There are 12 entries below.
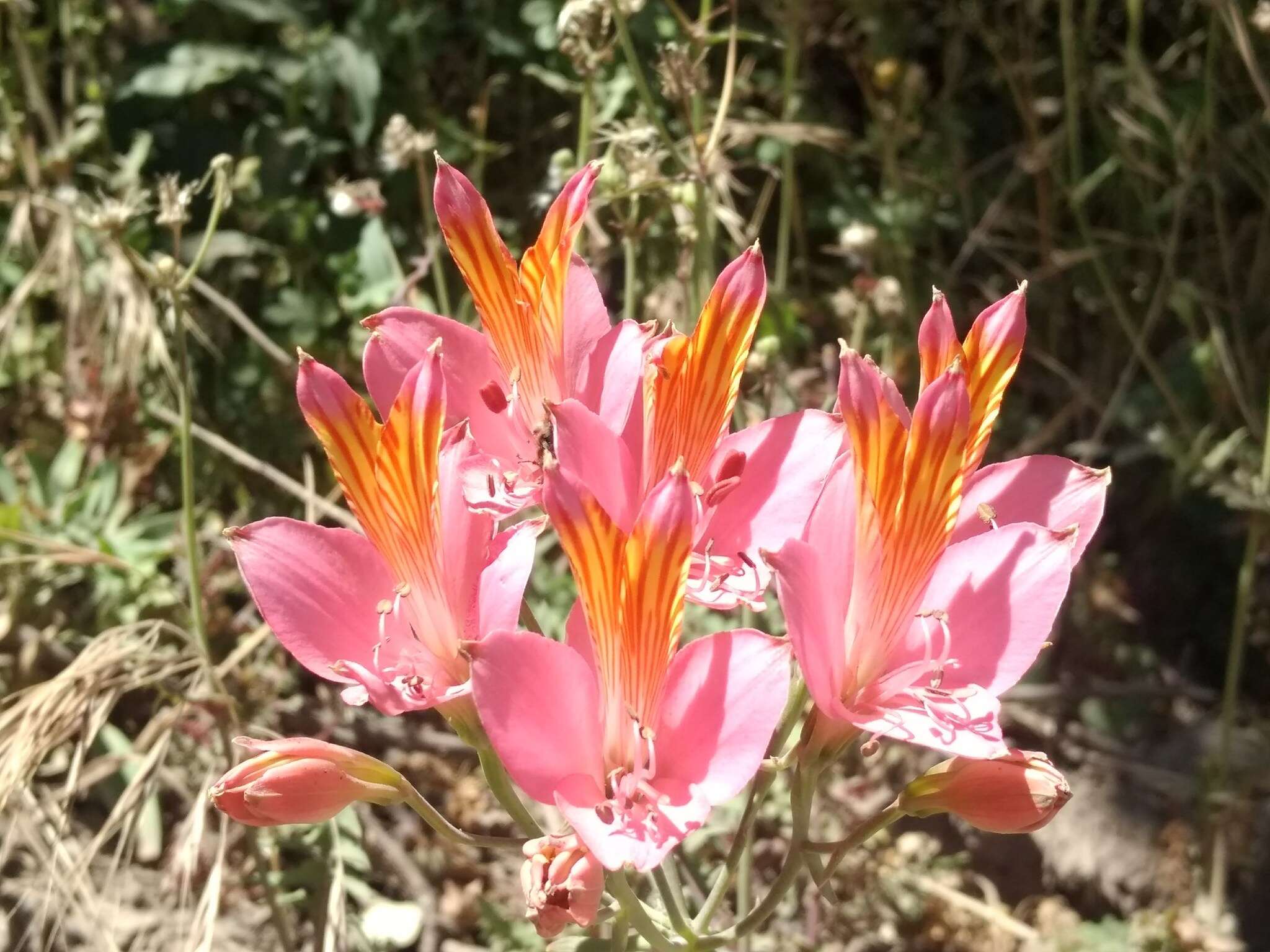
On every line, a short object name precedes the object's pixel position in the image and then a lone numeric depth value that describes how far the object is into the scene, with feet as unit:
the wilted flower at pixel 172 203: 0.77
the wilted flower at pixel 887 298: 1.09
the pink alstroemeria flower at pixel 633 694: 0.48
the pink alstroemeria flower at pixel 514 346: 0.60
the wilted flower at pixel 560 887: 0.49
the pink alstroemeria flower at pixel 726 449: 0.58
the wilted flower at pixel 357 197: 1.03
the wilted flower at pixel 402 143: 0.95
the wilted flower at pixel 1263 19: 0.96
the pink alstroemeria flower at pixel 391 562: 0.54
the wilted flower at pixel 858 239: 1.11
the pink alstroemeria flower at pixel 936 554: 0.51
